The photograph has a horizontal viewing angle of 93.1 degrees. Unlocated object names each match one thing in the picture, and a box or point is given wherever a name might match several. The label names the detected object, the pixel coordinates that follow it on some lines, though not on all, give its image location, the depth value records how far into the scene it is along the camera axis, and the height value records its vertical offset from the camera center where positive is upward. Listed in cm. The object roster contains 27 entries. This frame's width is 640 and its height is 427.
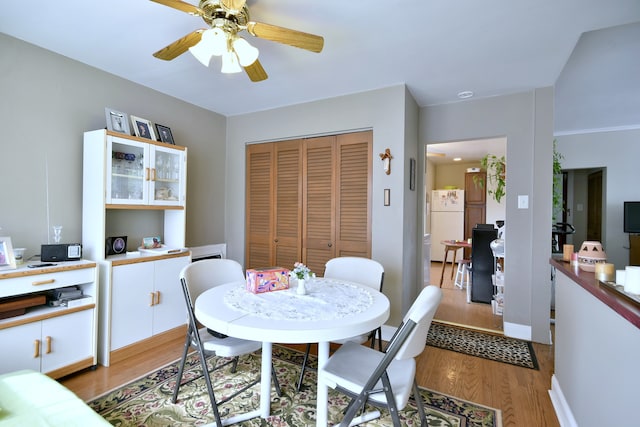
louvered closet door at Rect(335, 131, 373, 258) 310 +18
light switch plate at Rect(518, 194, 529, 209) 303 +12
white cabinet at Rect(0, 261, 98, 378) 193 -82
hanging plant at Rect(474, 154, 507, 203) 364 +48
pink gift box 188 -44
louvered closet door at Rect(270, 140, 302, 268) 351 +8
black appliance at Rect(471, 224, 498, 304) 422 -72
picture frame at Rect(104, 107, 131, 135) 256 +76
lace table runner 149 -50
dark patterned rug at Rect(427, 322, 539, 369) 261 -125
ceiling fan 156 +97
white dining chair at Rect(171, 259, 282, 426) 174 -77
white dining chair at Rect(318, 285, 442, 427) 127 -79
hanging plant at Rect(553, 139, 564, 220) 334 +43
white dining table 131 -51
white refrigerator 722 -13
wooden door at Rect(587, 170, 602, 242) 550 +15
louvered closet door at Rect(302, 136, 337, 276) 331 +10
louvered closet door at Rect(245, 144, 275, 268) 371 +7
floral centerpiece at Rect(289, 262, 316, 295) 184 -40
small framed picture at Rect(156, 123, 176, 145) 301 +76
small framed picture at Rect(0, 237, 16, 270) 203 -32
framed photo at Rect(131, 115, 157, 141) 275 +75
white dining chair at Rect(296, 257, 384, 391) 228 -47
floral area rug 177 -123
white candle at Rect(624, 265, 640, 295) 118 -26
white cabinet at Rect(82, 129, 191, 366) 245 -21
